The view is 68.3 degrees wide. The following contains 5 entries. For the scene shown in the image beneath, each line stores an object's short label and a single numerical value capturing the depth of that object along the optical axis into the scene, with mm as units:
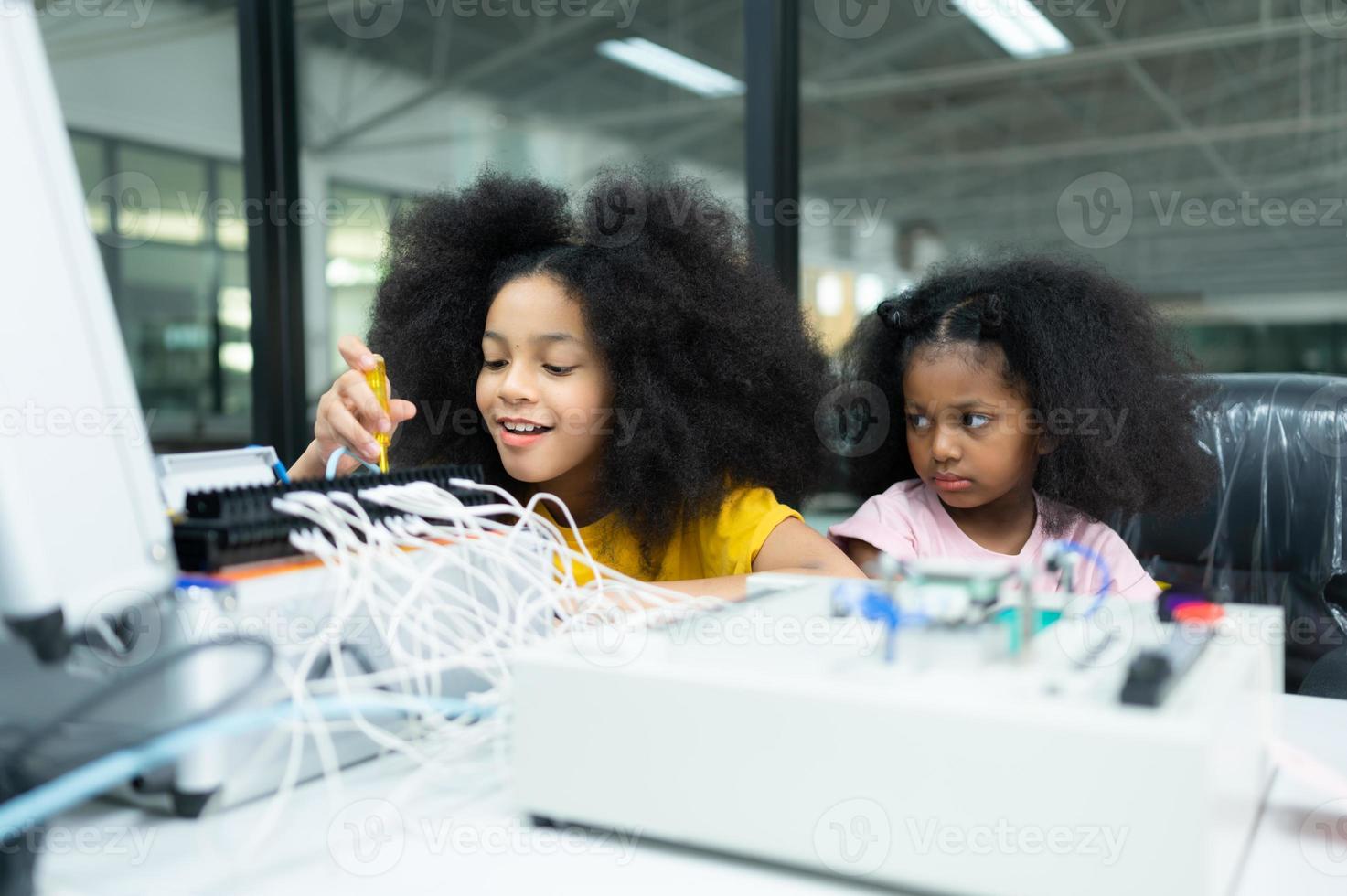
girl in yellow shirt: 1123
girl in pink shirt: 1208
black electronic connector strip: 575
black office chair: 1330
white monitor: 444
